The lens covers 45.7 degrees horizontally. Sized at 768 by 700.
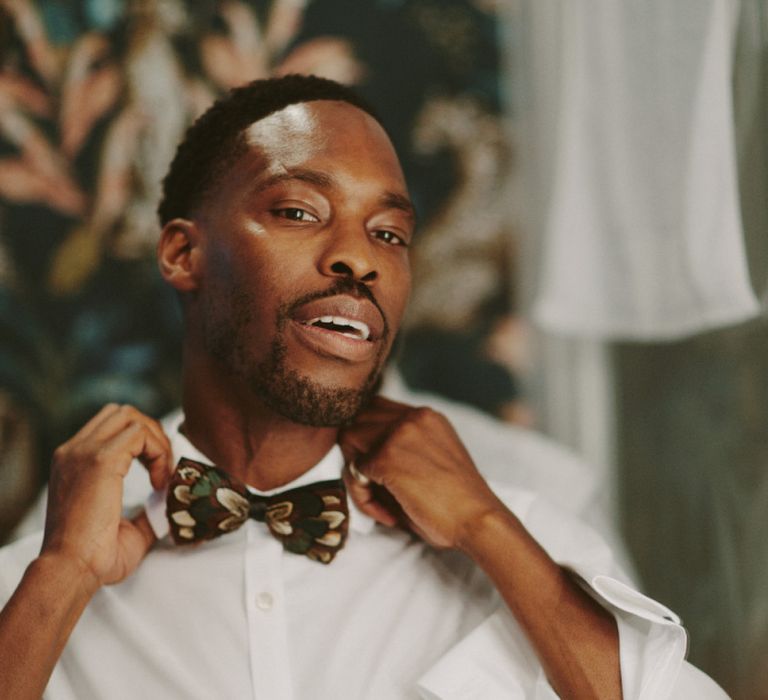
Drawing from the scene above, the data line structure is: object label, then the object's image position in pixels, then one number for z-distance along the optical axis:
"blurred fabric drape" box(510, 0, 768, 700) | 1.30
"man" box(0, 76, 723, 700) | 1.10
